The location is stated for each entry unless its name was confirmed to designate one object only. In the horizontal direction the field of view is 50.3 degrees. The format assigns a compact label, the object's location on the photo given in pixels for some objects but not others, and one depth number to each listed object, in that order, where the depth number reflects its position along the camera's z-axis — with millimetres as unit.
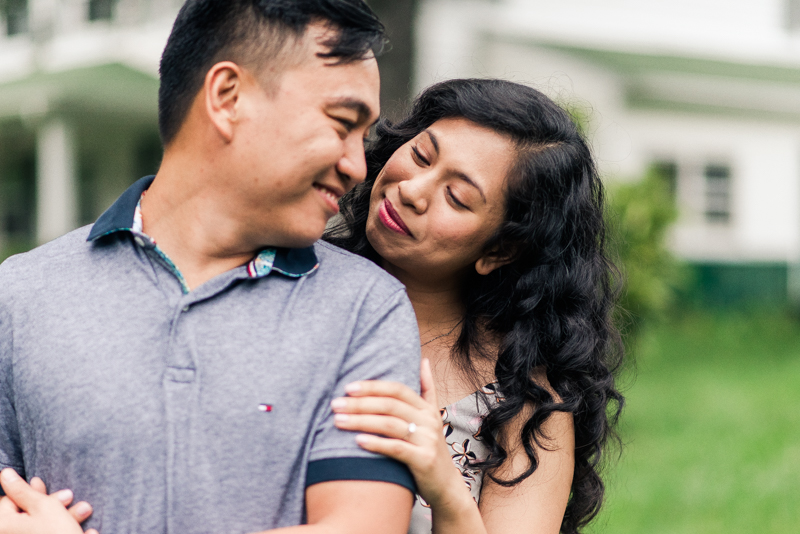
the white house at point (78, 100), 13516
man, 1487
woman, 2025
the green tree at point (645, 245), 6621
